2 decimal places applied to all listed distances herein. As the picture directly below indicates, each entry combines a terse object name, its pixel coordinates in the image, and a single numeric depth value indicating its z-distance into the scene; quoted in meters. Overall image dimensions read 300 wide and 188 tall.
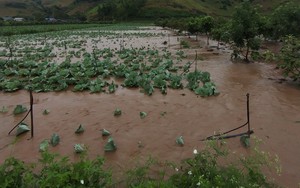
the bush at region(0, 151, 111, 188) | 2.70
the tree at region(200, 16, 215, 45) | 20.55
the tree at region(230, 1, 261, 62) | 11.51
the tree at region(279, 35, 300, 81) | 7.88
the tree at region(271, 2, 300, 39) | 13.33
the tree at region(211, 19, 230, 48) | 12.81
